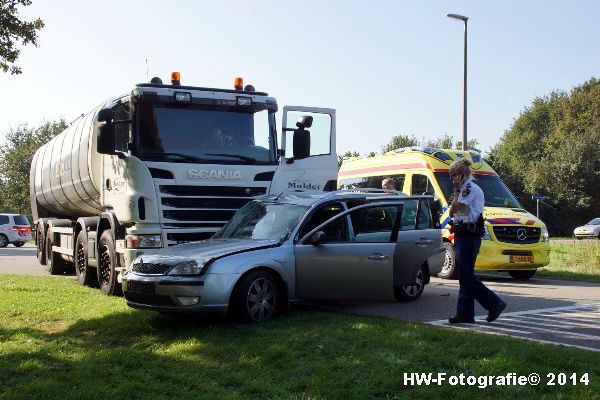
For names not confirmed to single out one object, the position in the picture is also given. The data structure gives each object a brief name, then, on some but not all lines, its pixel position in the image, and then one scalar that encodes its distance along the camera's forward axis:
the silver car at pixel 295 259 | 7.59
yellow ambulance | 13.67
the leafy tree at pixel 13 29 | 11.57
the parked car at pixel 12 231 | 35.28
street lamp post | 21.19
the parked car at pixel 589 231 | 43.97
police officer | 7.43
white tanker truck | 9.88
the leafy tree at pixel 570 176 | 51.44
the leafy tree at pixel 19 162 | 56.22
